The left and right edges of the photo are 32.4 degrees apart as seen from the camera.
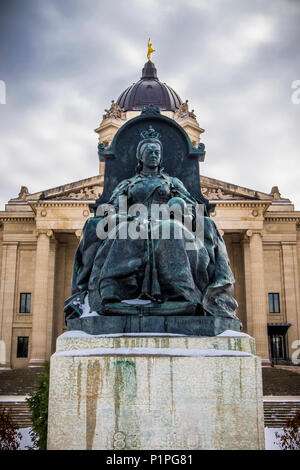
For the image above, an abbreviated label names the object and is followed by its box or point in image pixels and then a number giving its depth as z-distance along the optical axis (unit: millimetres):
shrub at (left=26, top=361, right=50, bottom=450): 11570
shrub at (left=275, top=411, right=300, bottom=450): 10841
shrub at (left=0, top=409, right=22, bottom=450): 10450
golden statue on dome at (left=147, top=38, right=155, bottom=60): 61422
